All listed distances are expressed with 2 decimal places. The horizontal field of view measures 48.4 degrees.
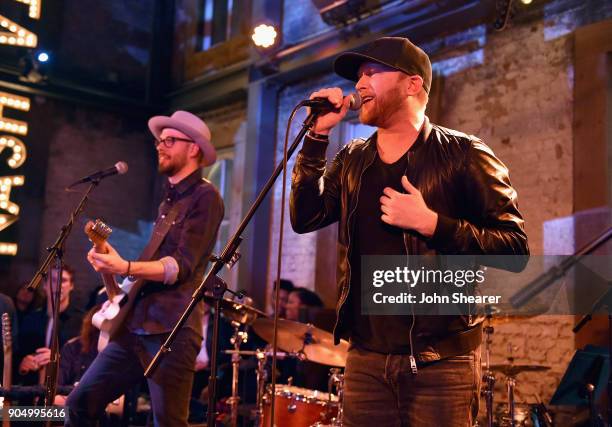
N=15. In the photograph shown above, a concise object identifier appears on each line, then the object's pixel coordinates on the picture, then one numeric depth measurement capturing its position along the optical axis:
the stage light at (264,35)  9.45
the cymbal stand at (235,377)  5.74
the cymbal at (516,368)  5.16
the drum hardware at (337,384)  4.96
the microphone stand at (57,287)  4.06
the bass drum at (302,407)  5.28
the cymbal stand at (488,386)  5.03
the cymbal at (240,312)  4.44
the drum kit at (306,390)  5.19
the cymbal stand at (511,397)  5.23
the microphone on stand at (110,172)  4.76
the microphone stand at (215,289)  2.65
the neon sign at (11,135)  10.55
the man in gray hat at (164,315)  3.71
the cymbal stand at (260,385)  5.77
